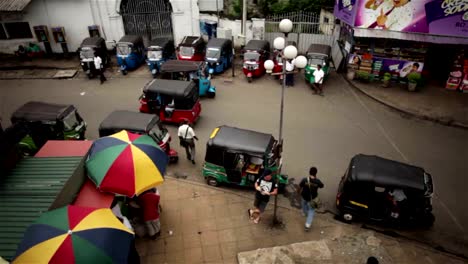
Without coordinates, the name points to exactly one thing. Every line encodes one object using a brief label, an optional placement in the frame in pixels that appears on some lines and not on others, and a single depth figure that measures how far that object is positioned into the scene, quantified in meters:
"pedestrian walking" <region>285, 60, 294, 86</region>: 17.08
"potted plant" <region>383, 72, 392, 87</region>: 16.23
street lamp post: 7.99
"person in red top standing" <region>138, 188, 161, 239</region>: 7.63
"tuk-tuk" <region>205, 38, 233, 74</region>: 18.06
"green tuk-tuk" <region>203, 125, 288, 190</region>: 9.30
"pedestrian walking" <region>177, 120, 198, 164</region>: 10.78
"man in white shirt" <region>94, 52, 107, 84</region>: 17.19
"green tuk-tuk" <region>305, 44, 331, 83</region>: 17.00
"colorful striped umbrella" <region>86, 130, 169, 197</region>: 6.77
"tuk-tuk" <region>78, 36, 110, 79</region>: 18.16
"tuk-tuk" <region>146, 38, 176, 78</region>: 18.12
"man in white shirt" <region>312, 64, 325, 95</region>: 15.62
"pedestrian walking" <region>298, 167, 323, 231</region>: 8.17
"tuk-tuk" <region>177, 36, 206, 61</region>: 18.45
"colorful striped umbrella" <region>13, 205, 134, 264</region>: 4.96
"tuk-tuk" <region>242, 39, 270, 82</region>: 17.62
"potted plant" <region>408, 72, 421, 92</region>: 15.55
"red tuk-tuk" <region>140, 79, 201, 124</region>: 12.66
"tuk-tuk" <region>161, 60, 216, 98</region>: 15.01
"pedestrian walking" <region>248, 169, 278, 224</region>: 8.22
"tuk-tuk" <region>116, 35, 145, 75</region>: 18.72
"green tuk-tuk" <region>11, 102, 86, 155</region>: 11.05
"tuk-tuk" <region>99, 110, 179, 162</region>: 10.51
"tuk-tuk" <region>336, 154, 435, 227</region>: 8.16
